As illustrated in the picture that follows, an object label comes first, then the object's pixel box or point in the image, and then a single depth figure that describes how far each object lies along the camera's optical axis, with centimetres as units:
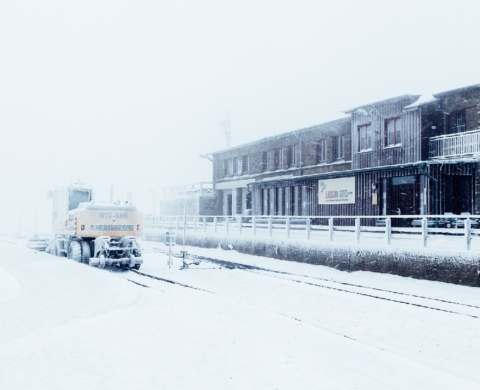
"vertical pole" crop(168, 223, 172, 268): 1861
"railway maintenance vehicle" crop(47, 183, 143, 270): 1797
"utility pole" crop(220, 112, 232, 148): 6303
